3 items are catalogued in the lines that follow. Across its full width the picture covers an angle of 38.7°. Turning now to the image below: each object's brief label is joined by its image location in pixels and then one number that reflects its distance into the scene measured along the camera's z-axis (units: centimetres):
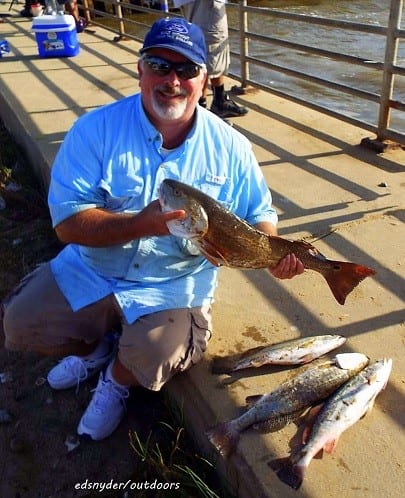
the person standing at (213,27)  596
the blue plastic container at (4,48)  968
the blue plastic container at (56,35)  909
